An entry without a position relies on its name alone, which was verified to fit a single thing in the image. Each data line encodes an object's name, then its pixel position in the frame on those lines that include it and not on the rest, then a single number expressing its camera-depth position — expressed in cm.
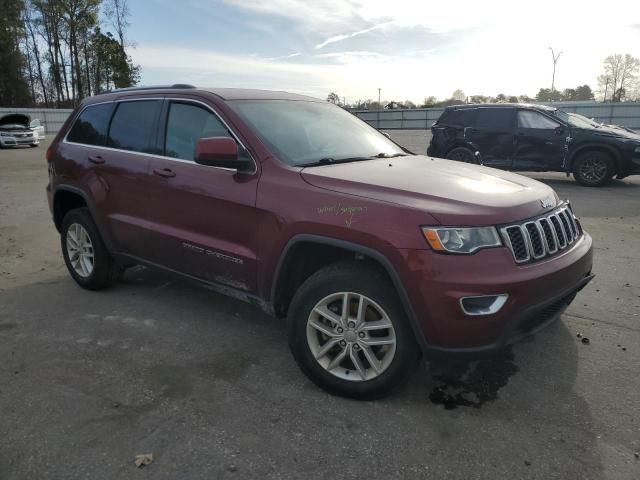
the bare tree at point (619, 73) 7712
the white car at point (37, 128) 2327
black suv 1083
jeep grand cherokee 271
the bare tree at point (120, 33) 4641
